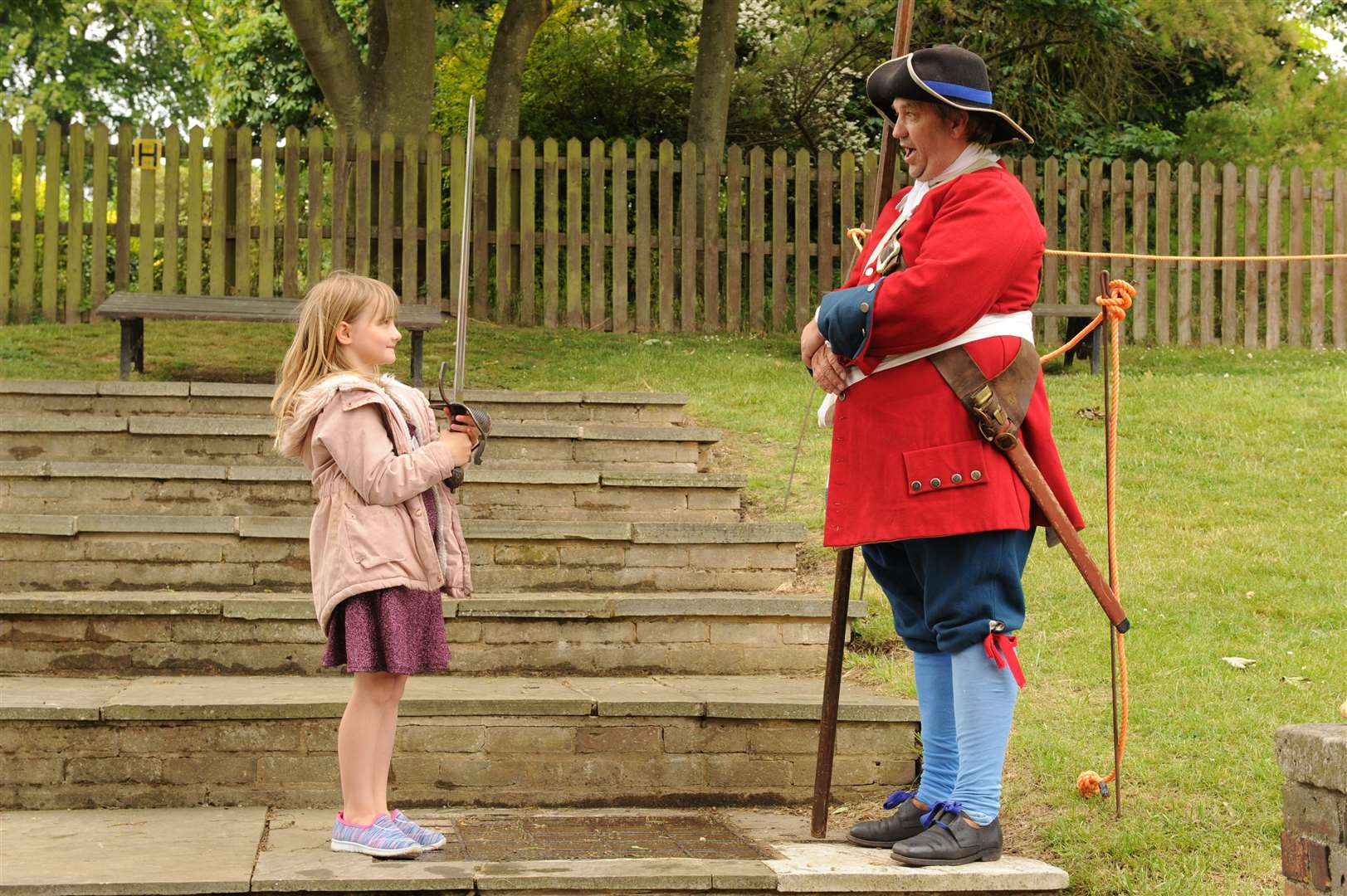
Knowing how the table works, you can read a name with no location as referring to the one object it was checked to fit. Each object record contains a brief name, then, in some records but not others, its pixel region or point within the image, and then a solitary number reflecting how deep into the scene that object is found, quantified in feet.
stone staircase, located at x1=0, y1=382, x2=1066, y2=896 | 10.69
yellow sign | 35.29
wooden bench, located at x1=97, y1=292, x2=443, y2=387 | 24.76
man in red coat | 10.24
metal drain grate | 11.03
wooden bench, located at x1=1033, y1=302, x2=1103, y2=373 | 31.73
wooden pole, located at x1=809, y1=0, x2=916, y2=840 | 11.50
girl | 10.81
